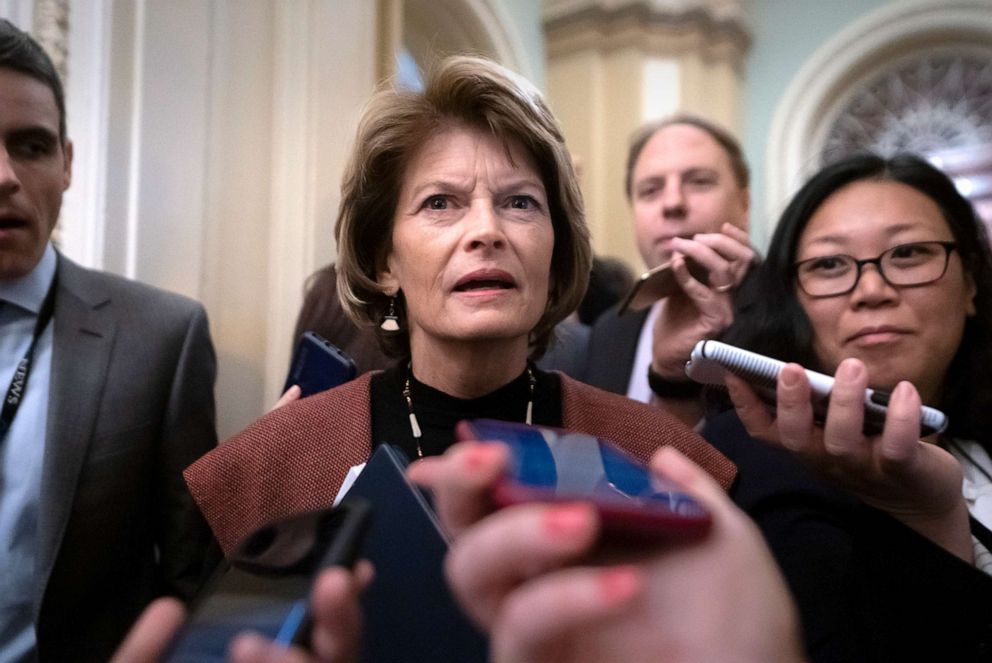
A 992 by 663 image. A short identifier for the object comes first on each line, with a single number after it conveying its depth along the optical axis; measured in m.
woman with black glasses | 0.78
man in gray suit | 1.18
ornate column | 4.44
